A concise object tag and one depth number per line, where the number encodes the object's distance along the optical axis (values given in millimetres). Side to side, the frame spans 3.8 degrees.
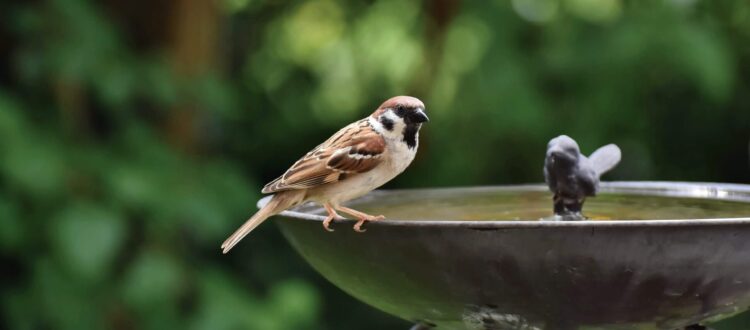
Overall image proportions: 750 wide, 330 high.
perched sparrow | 5911
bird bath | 5766
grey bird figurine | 5892
